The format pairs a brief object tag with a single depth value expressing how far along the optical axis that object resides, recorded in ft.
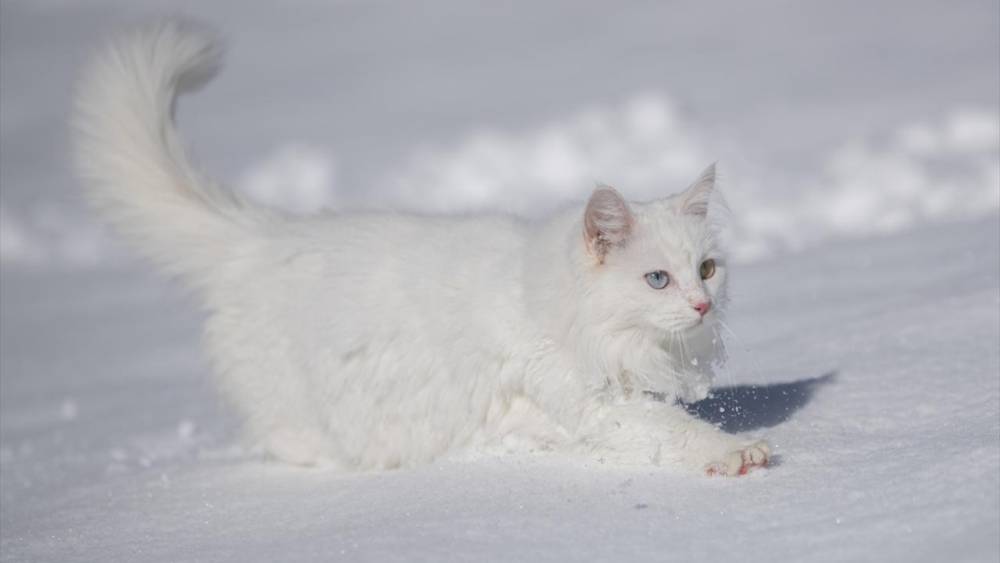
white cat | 17.51
